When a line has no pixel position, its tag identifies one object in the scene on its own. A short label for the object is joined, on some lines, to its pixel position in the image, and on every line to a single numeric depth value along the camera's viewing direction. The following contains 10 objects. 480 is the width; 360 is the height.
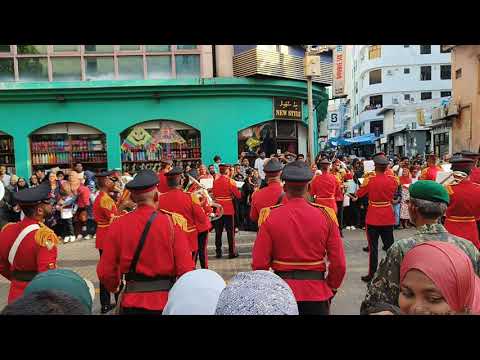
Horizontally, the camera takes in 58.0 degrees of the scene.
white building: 44.50
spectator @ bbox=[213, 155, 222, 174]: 13.06
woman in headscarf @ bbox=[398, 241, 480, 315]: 1.73
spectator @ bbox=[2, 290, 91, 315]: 1.42
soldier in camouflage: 2.66
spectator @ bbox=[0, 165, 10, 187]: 11.96
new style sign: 16.20
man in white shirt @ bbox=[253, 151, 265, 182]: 13.53
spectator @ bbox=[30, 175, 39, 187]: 12.42
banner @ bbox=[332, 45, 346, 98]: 20.62
